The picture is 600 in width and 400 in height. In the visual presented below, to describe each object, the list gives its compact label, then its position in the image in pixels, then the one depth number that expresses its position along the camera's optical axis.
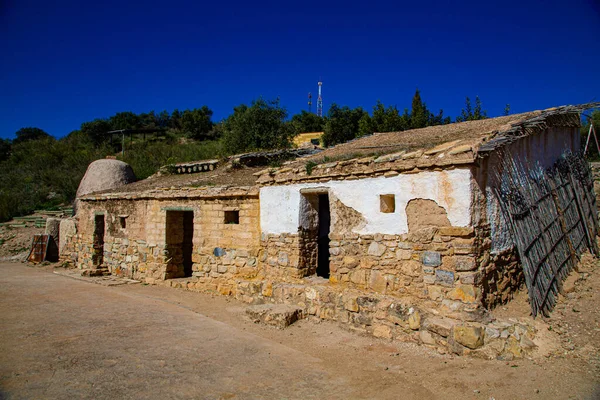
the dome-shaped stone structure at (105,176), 15.57
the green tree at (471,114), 20.67
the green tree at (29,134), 46.06
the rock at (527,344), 4.96
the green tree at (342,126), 26.59
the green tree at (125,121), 42.03
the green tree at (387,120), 21.25
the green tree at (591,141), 16.69
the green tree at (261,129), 20.42
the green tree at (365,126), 22.25
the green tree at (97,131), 38.69
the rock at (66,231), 14.19
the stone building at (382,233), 5.50
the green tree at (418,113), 21.43
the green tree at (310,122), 36.31
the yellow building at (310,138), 31.42
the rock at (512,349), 4.91
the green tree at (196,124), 40.66
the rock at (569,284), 6.93
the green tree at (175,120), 46.94
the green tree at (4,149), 36.57
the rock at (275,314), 6.82
